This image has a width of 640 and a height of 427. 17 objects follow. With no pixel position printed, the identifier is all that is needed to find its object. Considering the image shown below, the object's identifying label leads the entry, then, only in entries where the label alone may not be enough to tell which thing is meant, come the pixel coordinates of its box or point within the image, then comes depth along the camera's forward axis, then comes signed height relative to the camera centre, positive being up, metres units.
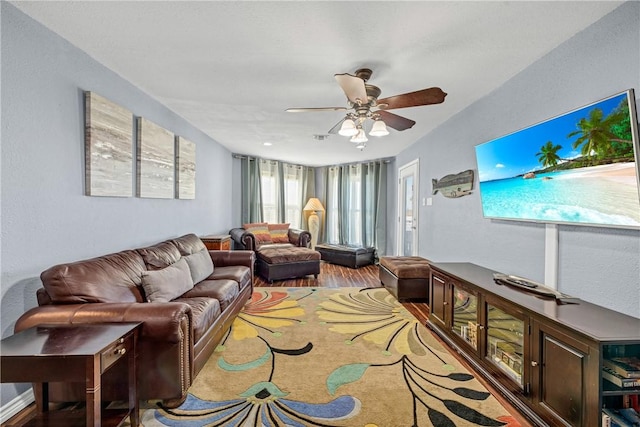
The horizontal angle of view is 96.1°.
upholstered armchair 5.45 -0.52
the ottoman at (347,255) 6.15 -0.99
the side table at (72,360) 1.29 -0.70
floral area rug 1.72 -1.24
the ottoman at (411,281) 3.75 -0.93
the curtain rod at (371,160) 6.20 +1.15
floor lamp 7.20 -0.16
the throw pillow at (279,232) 5.92 -0.48
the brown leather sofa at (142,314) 1.70 -0.66
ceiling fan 2.11 +0.88
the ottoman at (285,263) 4.82 -0.92
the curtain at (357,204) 6.59 +0.15
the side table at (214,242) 4.24 -0.49
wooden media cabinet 1.32 -0.78
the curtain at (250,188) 6.37 +0.46
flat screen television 1.54 +0.28
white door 5.04 +0.02
